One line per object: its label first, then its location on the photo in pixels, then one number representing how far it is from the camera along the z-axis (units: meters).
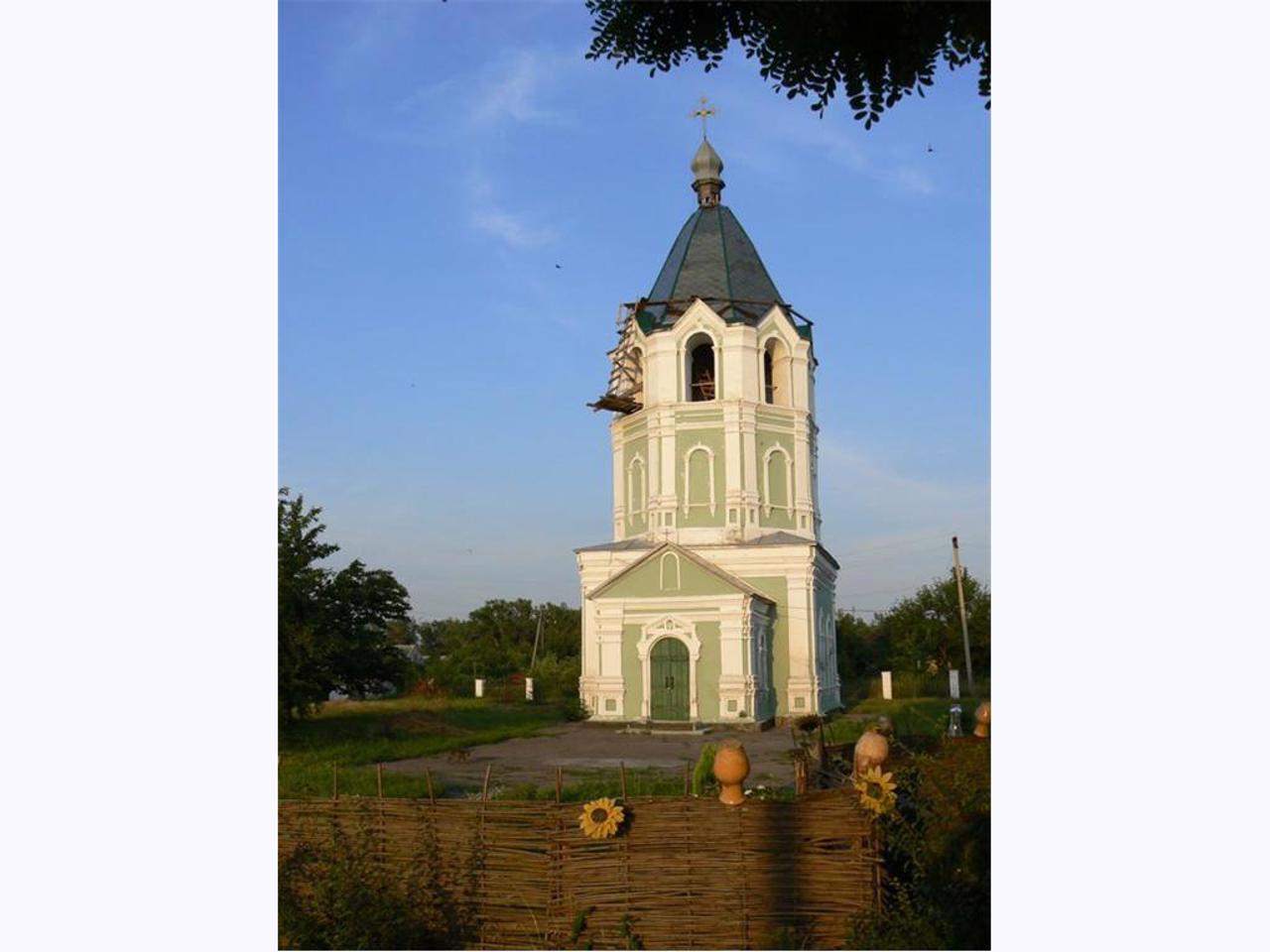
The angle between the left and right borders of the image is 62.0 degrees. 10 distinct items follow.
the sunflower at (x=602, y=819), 5.94
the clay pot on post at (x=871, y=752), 6.87
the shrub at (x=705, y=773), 7.81
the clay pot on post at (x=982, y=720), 7.70
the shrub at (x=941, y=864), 5.48
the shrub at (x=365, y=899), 5.97
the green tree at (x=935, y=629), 32.03
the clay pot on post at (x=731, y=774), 6.04
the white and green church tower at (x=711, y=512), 22.95
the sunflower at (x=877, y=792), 5.92
